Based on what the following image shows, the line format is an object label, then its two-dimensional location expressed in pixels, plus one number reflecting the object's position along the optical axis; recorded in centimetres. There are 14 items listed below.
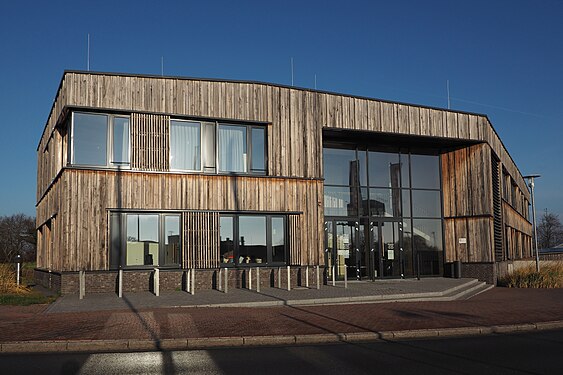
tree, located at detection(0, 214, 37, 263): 5312
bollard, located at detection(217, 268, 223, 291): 1873
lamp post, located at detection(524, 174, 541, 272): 3050
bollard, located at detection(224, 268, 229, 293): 1774
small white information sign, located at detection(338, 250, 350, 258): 2288
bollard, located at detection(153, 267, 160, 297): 1683
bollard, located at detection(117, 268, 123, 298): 1677
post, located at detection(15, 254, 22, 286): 2100
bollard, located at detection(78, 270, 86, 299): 1634
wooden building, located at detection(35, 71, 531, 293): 1830
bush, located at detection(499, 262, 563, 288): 2284
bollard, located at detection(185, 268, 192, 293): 1798
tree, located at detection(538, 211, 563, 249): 11162
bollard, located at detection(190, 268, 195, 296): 1742
